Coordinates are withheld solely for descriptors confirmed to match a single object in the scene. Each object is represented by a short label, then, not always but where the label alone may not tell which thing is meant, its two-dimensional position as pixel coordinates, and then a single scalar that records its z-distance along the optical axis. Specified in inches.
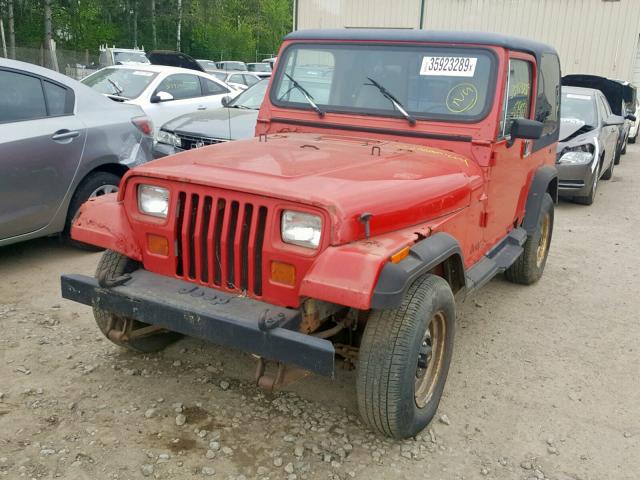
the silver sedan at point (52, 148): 188.1
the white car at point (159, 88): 357.4
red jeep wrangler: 108.6
